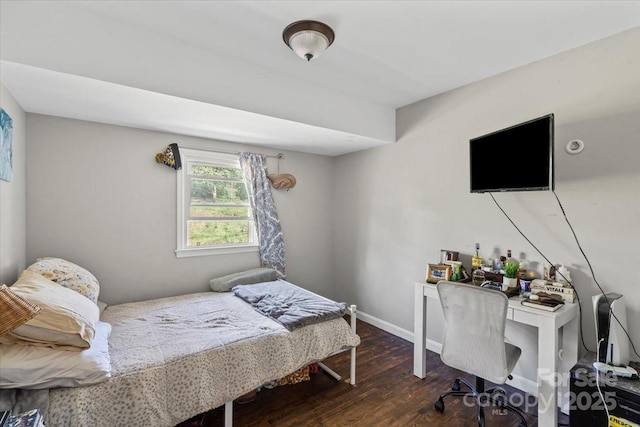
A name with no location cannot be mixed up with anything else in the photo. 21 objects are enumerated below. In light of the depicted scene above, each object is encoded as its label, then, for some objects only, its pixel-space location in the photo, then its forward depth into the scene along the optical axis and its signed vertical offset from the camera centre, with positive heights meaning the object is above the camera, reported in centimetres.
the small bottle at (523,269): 226 -48
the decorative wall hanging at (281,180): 359 +37
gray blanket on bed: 221 -82
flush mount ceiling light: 176 +110
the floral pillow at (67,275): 201 -49
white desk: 176 -90
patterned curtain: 347 -3
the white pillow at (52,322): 138 -58
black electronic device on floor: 152 -105
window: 310 +3
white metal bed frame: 237 -134
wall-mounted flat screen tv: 184 +38
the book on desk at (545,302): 186 -62
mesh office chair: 178 -84
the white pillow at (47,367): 129 -76
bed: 145 -93
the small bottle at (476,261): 251 -45
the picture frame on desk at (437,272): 255 -57
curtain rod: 311 +68
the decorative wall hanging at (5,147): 174 +40
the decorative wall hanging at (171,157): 290 +54
